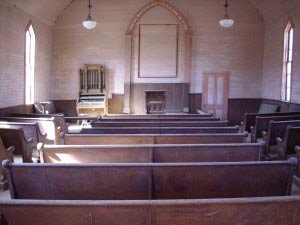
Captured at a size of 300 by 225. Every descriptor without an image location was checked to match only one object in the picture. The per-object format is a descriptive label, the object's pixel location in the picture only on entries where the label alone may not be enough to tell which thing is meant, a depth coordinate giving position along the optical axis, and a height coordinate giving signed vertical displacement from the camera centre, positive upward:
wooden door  12.02 +0.13
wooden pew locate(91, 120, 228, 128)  5.56 -0.50
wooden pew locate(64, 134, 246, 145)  4.13 -0.56
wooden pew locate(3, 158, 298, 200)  2.34 -0.63
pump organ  11.31 +0.20
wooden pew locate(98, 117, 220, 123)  6.27 -0.48
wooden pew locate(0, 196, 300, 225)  1.66 -0.61
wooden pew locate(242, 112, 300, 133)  7.18 -0.52
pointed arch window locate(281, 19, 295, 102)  9.77 +1.08
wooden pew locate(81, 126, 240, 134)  4.87 -0.53
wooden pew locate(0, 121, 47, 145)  5.41 -0.63
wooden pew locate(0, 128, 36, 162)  4.81 -0.73
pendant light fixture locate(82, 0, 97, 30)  9.52 +2.12
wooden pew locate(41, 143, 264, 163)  3.19 -0.59
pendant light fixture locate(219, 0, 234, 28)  9.64 +2.25
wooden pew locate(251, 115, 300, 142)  6.20 -0.58
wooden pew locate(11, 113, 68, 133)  6.65 -0.59
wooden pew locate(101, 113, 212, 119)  7.52 -0.49
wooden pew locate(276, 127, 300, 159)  4.79 -0.67
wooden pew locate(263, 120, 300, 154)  5.45 -0.60
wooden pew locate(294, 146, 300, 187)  4.39 -1.12
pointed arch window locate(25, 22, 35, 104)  9.84 +0.94
